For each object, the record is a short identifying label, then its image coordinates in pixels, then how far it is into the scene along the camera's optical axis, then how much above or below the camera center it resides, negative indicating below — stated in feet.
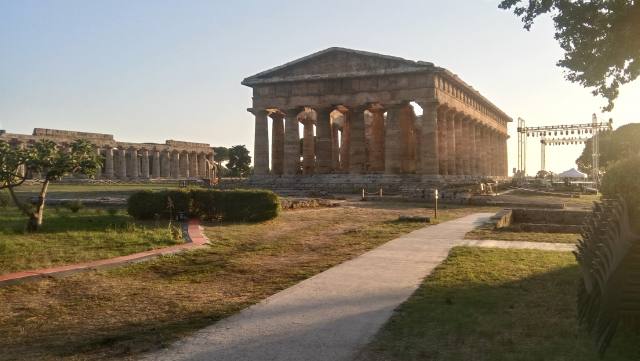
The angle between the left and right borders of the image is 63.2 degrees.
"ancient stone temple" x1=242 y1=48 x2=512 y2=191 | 153.48 +21.56
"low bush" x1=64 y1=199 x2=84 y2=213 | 58.54 -2.52
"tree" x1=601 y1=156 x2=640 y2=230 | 16.78 -0.15
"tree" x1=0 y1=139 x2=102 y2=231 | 44.04 +1.90
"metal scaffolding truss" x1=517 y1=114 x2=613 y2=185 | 215.45 +20.74
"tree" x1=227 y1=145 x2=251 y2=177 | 365.71 +16.38
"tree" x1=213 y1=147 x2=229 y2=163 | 422.00 +23.54
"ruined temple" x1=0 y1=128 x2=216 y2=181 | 241.76 +15.67
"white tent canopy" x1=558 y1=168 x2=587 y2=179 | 226.17 +2.35
